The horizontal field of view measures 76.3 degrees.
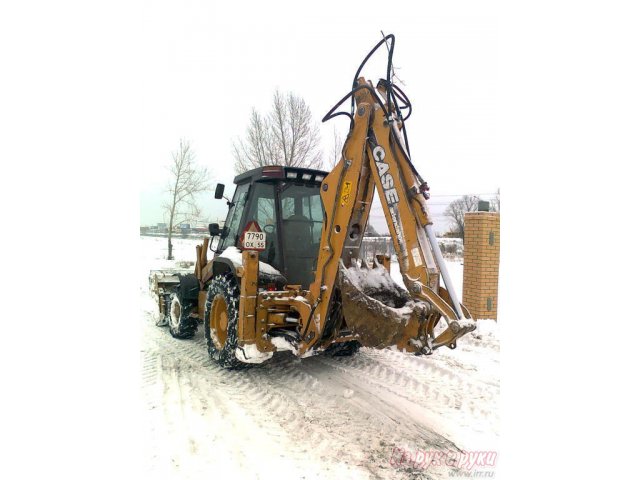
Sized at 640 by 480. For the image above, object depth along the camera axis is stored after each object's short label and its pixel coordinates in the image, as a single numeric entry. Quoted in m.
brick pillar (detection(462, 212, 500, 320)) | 7.46
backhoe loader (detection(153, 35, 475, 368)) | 3.32
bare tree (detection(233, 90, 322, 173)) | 11.74
